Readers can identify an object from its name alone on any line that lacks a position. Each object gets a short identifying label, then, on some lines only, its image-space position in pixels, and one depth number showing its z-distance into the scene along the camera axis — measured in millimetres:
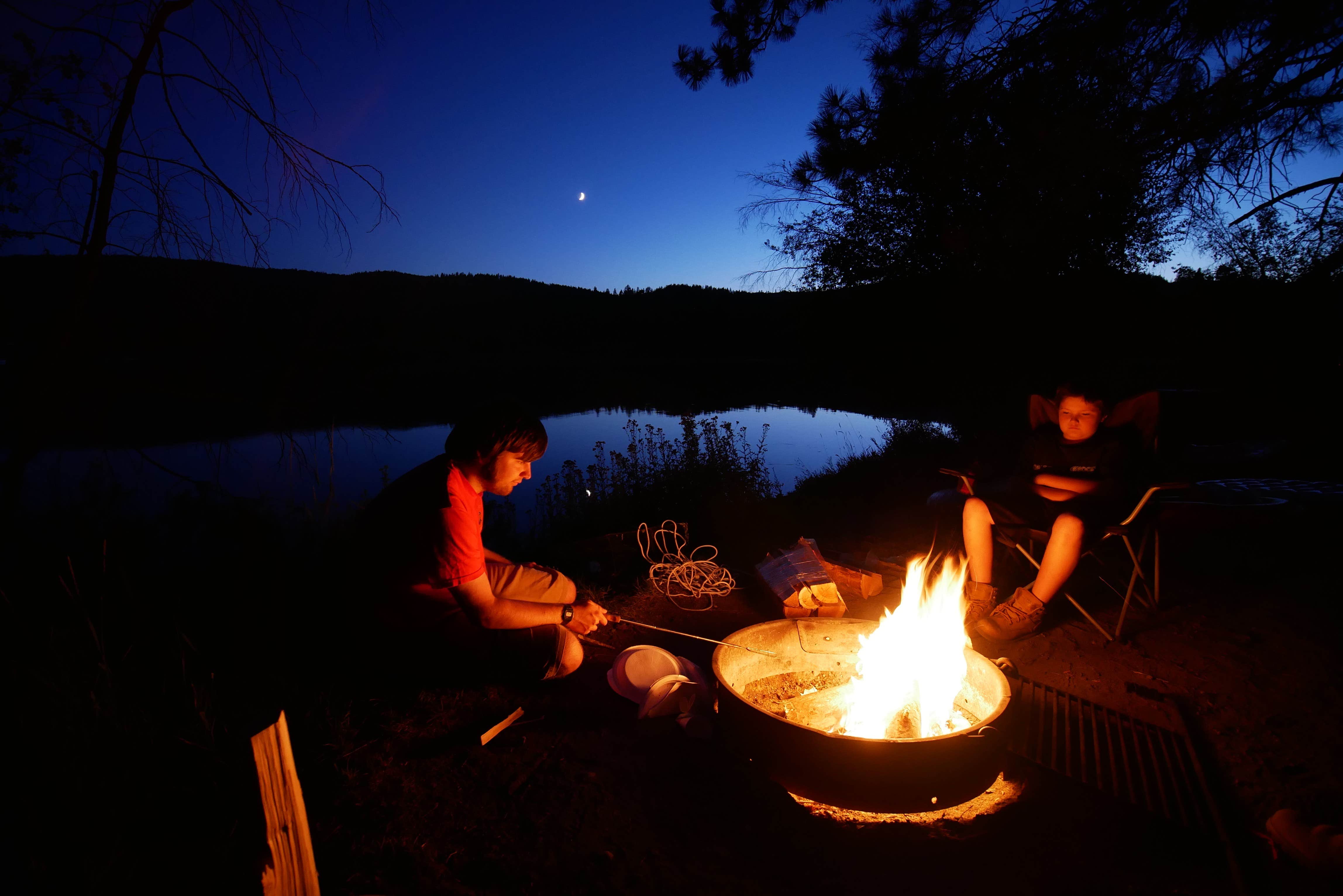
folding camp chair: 3070
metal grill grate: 2070
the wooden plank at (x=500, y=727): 2397
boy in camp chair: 3162
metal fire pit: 1984
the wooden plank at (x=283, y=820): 1167
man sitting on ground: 2291
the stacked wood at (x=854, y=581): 3877
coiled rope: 3861
